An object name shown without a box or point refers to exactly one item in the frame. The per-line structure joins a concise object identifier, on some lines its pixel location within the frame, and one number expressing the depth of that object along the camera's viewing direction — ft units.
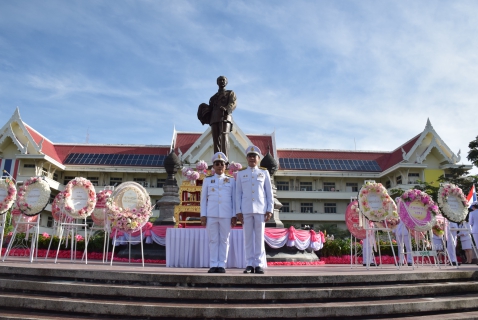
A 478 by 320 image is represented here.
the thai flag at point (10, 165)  115.75
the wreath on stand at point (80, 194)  27.30
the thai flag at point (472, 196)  41.16
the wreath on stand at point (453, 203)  27.48
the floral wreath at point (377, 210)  25.03
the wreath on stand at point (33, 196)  27.40
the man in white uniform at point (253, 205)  20.16
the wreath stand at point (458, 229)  26.30
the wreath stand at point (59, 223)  29.28
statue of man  35.78
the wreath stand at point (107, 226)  28.53
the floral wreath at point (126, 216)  26.58
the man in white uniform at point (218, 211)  20.74
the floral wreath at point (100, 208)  32.88
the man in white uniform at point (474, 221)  31.24
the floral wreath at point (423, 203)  26.45
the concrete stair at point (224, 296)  13.89
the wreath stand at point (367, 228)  25.81
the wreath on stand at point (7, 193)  28.45
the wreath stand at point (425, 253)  25.54
